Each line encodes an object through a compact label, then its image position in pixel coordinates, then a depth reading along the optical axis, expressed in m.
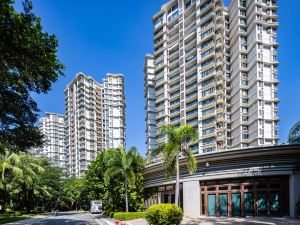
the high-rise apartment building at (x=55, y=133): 122.11
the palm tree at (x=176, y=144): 19.88
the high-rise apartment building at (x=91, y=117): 102.87
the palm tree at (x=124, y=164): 28.32
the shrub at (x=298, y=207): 16.98
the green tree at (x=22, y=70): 11.41
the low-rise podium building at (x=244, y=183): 18.63
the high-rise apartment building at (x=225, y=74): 59.77
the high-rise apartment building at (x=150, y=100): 82.70
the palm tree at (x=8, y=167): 34.40
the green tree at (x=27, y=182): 38.98
